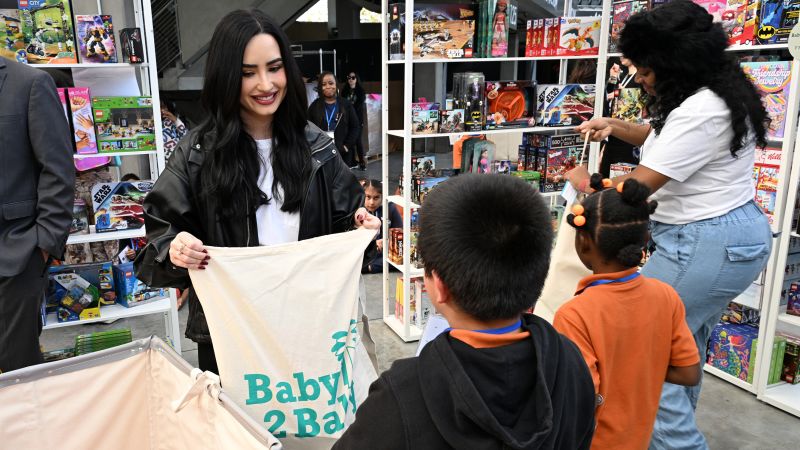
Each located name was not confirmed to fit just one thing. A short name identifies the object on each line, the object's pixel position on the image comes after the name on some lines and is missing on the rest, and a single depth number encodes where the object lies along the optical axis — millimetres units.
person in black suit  2152
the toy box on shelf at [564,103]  3822
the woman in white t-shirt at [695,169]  1833
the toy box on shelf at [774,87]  2906
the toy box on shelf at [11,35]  2736
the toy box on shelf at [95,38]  2893
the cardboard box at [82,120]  2855
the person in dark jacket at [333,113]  7078
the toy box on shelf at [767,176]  3025
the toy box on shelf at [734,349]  3211
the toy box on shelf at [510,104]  3703
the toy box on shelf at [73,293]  3035
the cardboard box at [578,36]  3679
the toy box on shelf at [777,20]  2816
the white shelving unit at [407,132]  3409
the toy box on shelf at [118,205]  3043
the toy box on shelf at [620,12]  3477
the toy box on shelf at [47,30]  2773
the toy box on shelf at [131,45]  2982
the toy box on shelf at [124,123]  2949
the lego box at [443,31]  3400
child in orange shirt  1525
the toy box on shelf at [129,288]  3180
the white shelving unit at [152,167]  3012
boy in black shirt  889
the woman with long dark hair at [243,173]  1581
